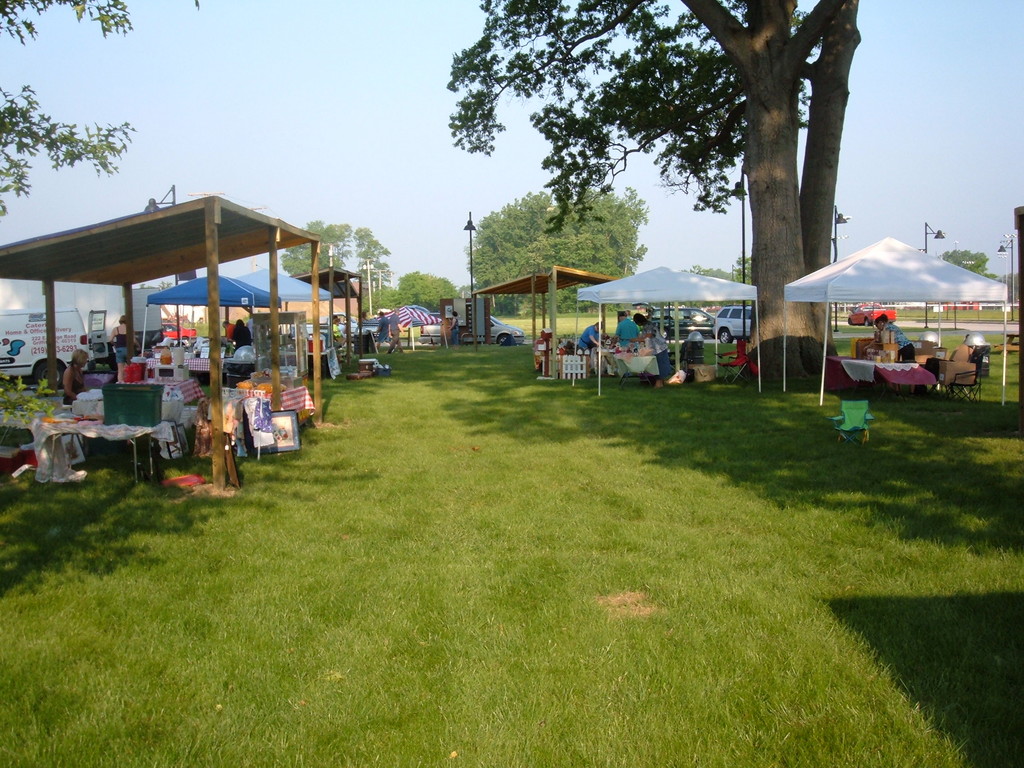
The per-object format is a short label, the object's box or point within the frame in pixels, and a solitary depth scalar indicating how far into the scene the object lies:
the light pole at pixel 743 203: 23.26
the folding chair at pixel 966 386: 13.05
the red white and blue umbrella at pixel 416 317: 35.53
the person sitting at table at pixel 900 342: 14.02
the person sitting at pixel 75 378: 10.28
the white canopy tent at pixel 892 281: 12.03
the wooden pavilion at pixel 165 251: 7.79
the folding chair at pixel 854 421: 9.59
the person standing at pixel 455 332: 34.28
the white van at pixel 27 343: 19.08
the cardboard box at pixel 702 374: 16.89
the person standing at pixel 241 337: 20.19
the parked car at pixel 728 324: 34.91
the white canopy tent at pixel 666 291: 15.52
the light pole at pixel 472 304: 32.47
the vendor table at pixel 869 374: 12.35
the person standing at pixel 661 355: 16.30
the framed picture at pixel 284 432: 9.63
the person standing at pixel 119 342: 17.90
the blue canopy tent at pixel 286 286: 17.91
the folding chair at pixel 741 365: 16.50
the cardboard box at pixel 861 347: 14.53
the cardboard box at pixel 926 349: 15.48
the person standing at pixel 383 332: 32.59
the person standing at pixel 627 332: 18.17
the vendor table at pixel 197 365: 17.20
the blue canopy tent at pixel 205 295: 16.47
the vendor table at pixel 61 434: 7.76
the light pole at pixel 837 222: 39.21
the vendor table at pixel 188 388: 10.62
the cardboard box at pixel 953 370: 13.08
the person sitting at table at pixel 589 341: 18.58
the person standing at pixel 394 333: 31.03
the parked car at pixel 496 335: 34.47
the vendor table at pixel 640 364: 16.17
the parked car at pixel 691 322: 37.28
